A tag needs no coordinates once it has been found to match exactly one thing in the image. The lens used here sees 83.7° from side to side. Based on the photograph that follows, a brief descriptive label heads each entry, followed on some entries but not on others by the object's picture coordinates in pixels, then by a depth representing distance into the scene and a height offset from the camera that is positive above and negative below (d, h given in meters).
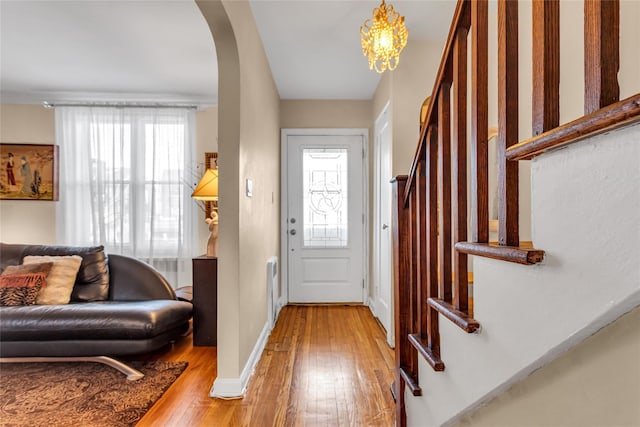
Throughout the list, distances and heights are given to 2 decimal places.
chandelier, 2.13 +1.08
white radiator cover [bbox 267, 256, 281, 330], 3.32 -0.76
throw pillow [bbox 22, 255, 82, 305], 2.83 -0.52
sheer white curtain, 4.43 +0.30
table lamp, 2.95 +0.16
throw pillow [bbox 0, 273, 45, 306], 2.71 -0.57
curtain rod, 4.41 +1.36
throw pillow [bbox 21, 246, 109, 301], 3.03 -0.49
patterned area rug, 1.88 -1.08
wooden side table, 2.93 -0.72
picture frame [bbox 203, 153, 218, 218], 4.46 +0.63
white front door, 4.46 -0.14
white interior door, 3.24 -0.16
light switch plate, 2.44 +0.18
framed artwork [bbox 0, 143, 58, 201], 4.45 +0.53
